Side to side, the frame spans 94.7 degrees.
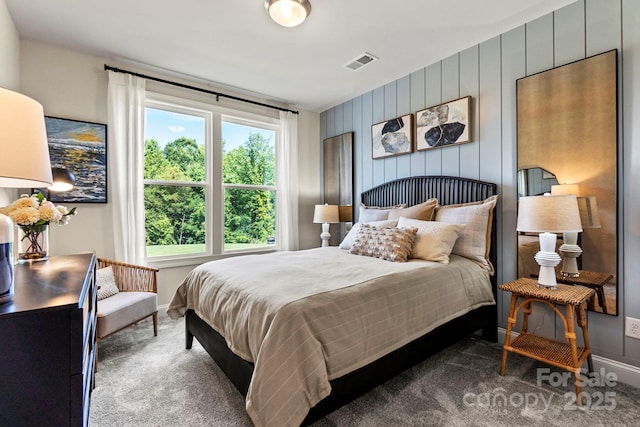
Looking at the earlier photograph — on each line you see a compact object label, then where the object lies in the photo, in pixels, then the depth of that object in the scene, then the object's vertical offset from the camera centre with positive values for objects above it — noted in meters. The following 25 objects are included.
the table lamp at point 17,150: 0.95 +0.22
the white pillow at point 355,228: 2.95 -0.21
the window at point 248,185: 4.00 +0.35
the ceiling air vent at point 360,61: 3.06 +1.59
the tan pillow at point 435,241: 2.40 -0.27
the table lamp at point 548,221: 1.83 -0.09
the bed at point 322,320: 1.33 -0.64
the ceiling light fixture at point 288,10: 2.09 +1.44
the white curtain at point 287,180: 4.33 +0.44
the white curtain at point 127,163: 3.04 +0.52
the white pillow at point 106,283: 2.56 -0.63
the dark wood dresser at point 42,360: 0.89 -0.46
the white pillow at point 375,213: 3.28 -0.05
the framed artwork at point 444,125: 2.89 +0.87
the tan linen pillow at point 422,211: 2.92 -0.03
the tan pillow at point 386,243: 2.45 -0.30
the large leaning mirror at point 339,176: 4.22 +0.50
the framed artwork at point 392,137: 3.39 +0.87
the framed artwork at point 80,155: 2.82 +0.57
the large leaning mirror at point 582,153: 2.04 +0.40
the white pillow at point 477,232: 2.53 -0.21
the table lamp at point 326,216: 4.09 -0.09
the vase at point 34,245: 1.78 -0.20
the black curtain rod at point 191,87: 3.05 +1.49
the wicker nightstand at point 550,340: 1.79 -0.85
